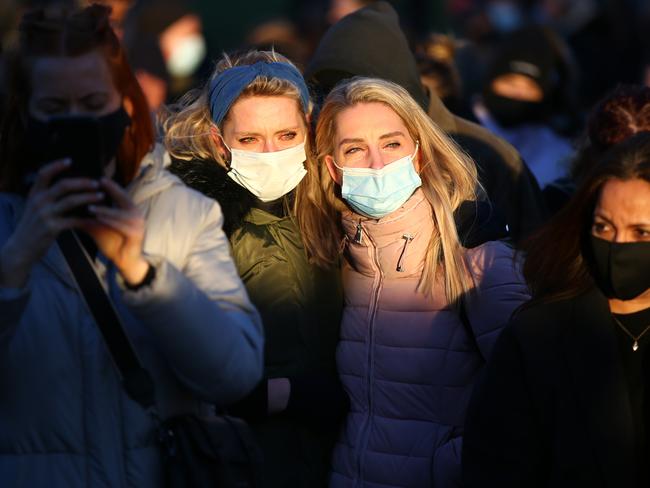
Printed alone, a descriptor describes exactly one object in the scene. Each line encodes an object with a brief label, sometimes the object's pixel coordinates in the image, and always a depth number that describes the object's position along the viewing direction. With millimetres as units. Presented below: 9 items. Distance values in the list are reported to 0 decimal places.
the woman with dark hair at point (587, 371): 7590
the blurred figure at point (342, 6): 16548
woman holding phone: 6223
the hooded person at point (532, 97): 15625
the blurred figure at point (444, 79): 13937
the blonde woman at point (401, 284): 8719
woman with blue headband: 8602
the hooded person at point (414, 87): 11508
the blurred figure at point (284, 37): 17453
